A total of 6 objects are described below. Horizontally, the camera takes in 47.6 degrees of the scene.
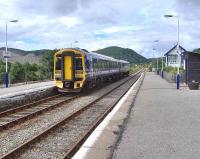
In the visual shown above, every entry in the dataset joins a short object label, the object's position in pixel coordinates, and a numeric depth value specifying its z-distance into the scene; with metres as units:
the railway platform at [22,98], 10.55
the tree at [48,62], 36.74
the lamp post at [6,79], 19.73
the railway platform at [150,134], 4.74
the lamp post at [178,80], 17.45
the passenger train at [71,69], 14.46
